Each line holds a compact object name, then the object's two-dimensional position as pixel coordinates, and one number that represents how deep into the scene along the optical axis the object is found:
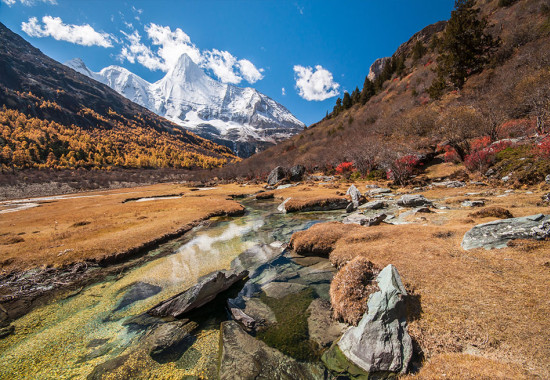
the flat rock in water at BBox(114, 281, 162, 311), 9.22
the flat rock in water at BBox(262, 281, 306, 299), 8.67
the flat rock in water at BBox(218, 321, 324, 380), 5.24
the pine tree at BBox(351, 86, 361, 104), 97.24
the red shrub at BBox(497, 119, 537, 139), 22.66
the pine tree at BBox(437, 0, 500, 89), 41.22
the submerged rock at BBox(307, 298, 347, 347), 6.10
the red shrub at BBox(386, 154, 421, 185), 29.44
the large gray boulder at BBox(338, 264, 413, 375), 4.73
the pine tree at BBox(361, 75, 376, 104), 87.31
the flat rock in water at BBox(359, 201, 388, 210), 19.91
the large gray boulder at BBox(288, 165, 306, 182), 57.09
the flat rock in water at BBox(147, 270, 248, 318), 7.66
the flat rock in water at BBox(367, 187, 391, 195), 26.34
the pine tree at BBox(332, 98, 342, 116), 104.87
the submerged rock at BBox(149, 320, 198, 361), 6.14
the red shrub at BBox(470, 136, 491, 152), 23.80
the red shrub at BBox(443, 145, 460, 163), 28.49
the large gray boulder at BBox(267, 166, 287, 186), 59.33
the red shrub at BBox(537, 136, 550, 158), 15.96
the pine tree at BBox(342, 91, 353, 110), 101.06
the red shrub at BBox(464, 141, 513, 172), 21.28
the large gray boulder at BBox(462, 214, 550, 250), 7.52
